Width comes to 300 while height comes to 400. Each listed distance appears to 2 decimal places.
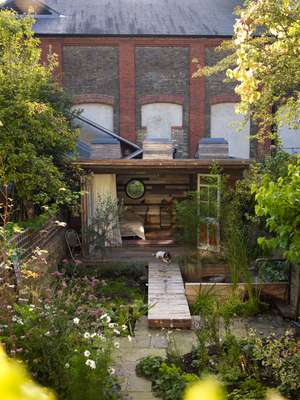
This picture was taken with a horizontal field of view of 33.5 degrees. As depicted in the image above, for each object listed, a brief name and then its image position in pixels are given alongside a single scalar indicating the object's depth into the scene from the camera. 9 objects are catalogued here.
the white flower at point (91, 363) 4.39
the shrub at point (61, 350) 4.41
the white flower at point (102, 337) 5.18
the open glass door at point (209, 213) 11.23
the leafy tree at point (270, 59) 5.07
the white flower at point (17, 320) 4.88
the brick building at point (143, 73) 18.02
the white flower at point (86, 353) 4.55
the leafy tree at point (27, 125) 9.23
